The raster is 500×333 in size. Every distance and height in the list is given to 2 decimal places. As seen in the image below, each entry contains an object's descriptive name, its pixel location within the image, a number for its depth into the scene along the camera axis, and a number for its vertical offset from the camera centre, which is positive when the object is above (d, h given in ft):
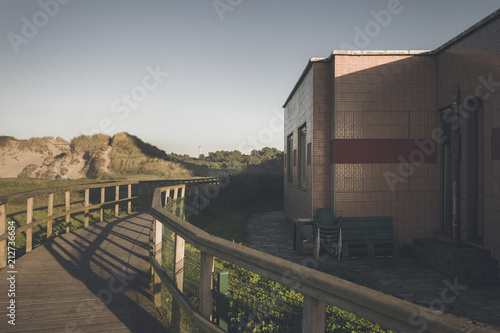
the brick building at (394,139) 27.78 +2.56
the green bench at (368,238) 26.50 -4.85
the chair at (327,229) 26.35 -4.23
